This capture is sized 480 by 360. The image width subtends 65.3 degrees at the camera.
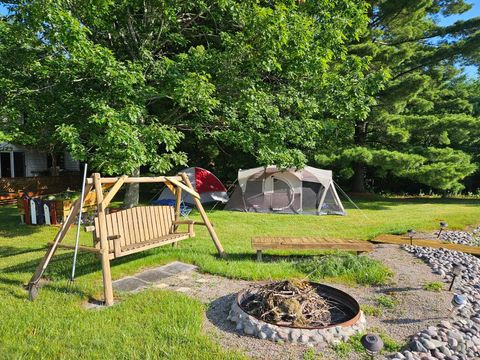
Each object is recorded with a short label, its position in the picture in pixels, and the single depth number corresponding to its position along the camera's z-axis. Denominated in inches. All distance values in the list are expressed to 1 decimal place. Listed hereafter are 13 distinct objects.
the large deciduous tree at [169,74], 301.1
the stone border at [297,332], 138.8
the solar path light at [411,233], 314.9
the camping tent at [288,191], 510.0
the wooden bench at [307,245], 258.1
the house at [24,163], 811.9
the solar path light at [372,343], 116.0
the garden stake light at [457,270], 185.2
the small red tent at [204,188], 571.5
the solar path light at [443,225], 322.8
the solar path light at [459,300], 153.9
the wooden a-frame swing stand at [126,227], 191.0
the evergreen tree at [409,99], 602.5
